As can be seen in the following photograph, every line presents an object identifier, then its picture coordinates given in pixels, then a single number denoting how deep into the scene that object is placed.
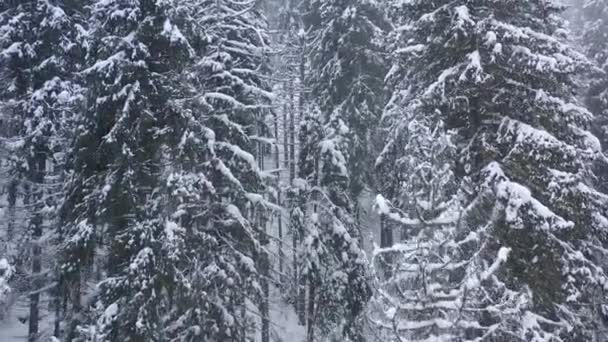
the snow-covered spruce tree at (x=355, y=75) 22.25
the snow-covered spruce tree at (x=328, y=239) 18.78
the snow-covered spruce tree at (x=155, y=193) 12.11
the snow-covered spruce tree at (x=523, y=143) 11.21
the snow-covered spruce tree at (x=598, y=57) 22.12
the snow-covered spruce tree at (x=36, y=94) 17.97
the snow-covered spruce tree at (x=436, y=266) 7.76
